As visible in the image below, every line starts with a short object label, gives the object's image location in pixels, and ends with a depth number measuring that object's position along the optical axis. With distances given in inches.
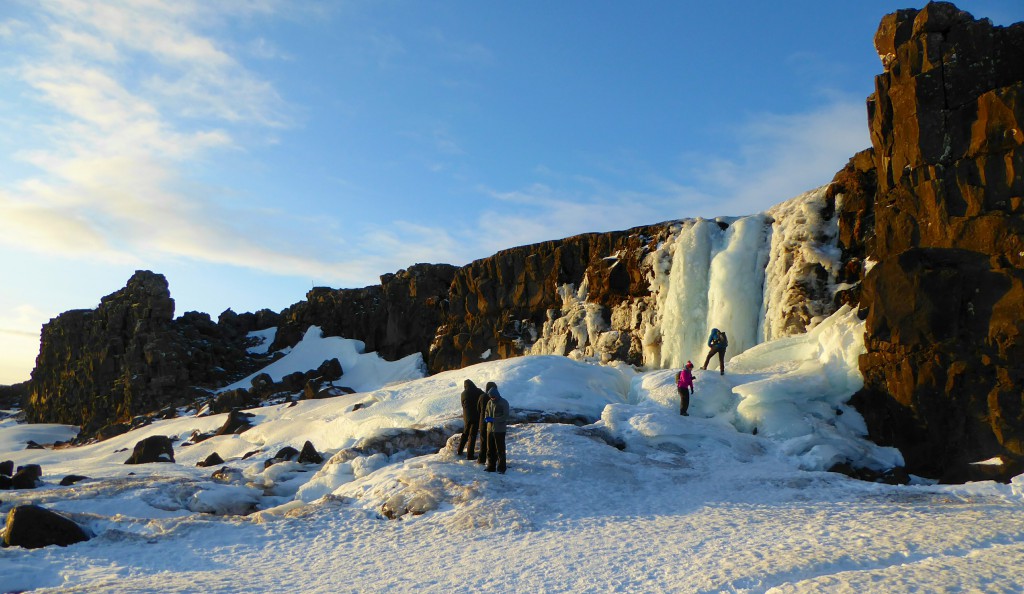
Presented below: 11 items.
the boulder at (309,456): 838.5
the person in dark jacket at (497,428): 574.6
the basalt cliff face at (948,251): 709.9
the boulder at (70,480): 778.8
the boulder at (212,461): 1035.7
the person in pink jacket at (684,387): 808.3
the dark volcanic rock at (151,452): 1116.5
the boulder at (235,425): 1416.1
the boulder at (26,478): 724.7
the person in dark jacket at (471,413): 625.0
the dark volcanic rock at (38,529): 447.5
